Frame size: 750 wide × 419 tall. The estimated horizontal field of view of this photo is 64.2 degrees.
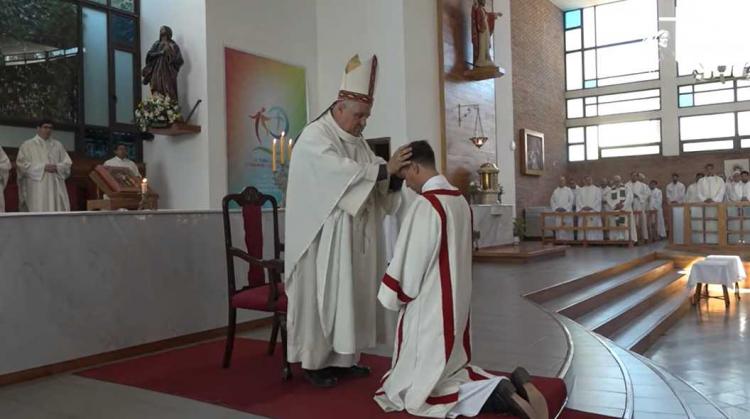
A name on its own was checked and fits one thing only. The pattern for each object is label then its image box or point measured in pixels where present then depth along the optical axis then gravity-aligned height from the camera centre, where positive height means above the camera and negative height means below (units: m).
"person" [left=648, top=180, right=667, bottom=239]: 15.01 -0.13
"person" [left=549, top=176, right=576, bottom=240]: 13.54 +0.03
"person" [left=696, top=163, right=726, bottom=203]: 12.49 +0.29
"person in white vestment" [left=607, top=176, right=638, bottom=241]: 12.46 -0.05
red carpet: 2.74 -0.91
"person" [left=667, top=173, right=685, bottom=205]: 15.77 +0.30
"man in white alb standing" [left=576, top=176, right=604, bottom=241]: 13.82 +0.16
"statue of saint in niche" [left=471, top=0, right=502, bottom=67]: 11.96 +3.52
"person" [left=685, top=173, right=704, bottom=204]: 13.16 +0.20
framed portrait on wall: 15.45 +1.44
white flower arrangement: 7.98 +1.39
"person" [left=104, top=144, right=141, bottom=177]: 8.14 +0.78
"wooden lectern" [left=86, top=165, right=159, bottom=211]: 6.29 +0.32
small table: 8.39 -1.03
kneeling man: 2.54 -0.46
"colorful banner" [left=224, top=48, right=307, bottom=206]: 8.61 +1.47
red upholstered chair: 3.36 -0.38
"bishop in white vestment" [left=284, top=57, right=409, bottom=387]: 3.02 -0.14
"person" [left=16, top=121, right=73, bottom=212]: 7.58 +0.59
